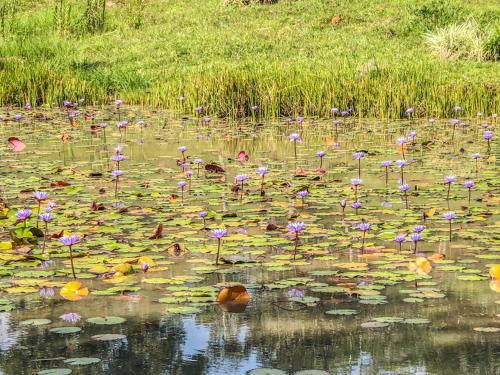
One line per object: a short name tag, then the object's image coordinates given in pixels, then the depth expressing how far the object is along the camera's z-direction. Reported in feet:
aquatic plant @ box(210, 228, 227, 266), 23.27
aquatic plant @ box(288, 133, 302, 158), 40.35
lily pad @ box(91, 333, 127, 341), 18.75
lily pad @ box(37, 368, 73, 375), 16.77
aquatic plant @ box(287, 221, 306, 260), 24.95
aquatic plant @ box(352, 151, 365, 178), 36.28
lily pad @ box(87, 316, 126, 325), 19.71
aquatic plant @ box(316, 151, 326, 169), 36.64
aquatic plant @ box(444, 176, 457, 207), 31.36
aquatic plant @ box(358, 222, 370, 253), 24.98
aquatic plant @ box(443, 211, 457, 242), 26.04
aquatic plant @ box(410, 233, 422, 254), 24.56
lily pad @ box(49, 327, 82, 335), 19.13
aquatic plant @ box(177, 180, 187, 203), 31.17
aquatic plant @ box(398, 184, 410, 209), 30.77
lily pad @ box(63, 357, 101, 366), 17.26
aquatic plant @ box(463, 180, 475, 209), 31.21
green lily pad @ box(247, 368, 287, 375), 16.77
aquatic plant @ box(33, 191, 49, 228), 28.22
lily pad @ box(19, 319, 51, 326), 19.72
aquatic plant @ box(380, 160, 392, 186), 35.64
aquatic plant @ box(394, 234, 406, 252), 24.50
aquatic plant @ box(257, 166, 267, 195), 32.92
